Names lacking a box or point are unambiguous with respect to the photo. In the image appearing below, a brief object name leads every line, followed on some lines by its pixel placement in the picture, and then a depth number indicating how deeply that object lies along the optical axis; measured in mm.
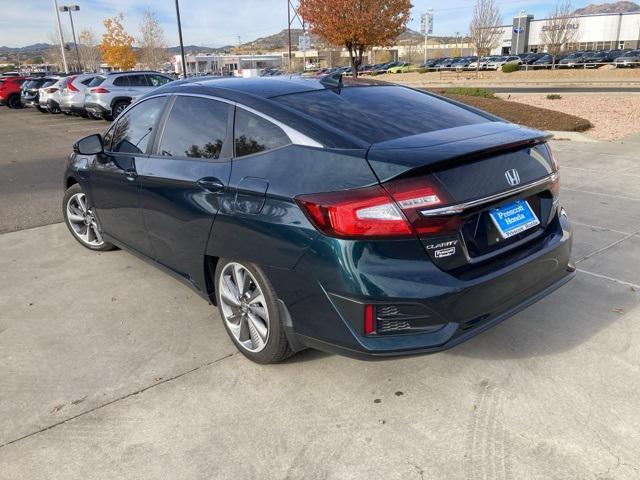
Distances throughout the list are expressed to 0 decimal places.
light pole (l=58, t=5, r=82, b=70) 54562
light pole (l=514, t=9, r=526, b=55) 89544
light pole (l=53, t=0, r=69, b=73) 41562
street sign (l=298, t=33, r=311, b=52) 43469
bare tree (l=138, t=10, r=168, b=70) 62369
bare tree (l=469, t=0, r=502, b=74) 47244
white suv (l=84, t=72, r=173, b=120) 17703
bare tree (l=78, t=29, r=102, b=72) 76875
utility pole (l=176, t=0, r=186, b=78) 25455
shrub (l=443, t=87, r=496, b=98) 18422
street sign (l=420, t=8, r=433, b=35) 85438
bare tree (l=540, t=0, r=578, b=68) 48875
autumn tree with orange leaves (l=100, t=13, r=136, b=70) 56222
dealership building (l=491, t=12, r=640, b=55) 84812
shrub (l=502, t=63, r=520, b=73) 47750
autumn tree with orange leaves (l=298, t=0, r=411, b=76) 23500
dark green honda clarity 2463
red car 29422
